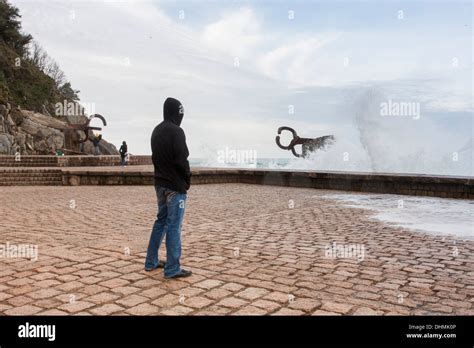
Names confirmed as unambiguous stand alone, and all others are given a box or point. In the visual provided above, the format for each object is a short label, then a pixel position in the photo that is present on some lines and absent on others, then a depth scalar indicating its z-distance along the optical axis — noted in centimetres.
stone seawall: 1206
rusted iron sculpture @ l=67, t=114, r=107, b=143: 3005
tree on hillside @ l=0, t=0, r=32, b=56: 4444
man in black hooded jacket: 387
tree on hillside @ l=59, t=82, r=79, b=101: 6431
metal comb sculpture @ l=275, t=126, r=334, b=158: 1945
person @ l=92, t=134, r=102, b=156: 3003
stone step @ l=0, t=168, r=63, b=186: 1609
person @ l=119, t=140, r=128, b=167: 2364
